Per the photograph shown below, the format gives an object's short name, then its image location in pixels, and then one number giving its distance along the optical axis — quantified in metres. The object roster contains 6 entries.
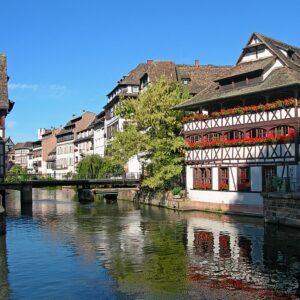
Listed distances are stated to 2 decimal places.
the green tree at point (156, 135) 34.56
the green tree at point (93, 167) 54.58
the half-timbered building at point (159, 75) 46.92
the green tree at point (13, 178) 44.12
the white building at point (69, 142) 84.95
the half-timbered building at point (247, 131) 26.29
